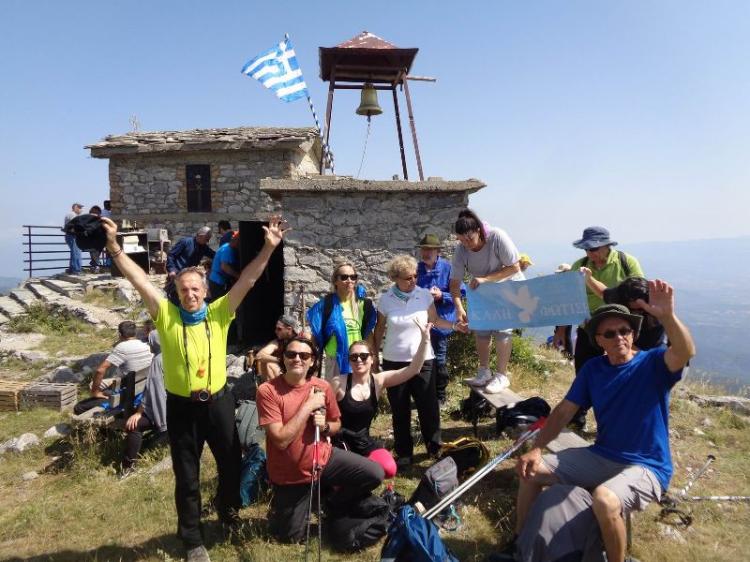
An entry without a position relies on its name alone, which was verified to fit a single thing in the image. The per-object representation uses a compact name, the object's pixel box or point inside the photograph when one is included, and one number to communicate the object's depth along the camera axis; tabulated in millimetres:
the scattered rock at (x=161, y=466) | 4801
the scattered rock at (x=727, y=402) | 6430
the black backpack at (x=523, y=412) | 4336
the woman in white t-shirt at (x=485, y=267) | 4723
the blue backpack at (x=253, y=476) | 4016
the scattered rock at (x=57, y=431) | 6025
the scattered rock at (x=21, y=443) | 5659
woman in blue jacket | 4320
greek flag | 9906
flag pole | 7894
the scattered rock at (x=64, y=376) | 8195
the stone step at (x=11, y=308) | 11852
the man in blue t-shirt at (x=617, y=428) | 2664
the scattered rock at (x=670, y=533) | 3318
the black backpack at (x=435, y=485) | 3533
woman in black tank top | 3873
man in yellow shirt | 3191
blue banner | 4105
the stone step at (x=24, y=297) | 12141
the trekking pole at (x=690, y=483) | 3876
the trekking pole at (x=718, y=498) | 3749
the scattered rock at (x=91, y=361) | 8633
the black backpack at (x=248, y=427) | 4531
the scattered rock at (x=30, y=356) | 9430
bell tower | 8156
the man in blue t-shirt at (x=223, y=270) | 7734
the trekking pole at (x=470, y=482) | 3129
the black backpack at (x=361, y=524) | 3392
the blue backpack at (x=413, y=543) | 2713
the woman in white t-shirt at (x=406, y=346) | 4297
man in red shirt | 3359
